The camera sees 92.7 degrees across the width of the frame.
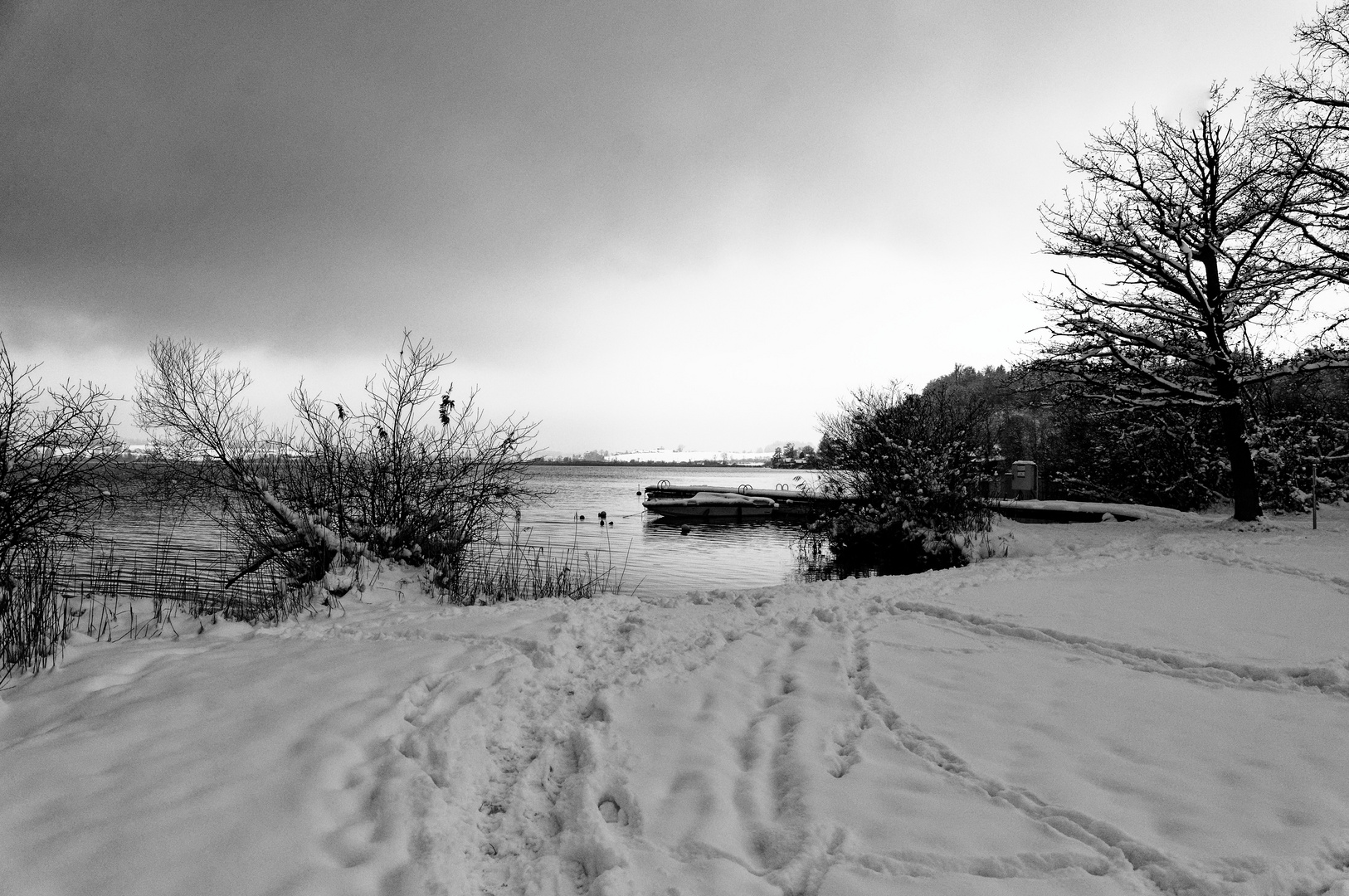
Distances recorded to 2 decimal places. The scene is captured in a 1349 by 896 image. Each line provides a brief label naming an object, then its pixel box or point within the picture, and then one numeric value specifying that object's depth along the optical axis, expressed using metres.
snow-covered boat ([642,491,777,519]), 29.25
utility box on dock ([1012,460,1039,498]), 24.38
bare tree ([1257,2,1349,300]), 12.21
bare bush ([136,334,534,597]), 7.81
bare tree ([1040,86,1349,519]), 12.88
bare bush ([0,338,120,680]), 6.07
